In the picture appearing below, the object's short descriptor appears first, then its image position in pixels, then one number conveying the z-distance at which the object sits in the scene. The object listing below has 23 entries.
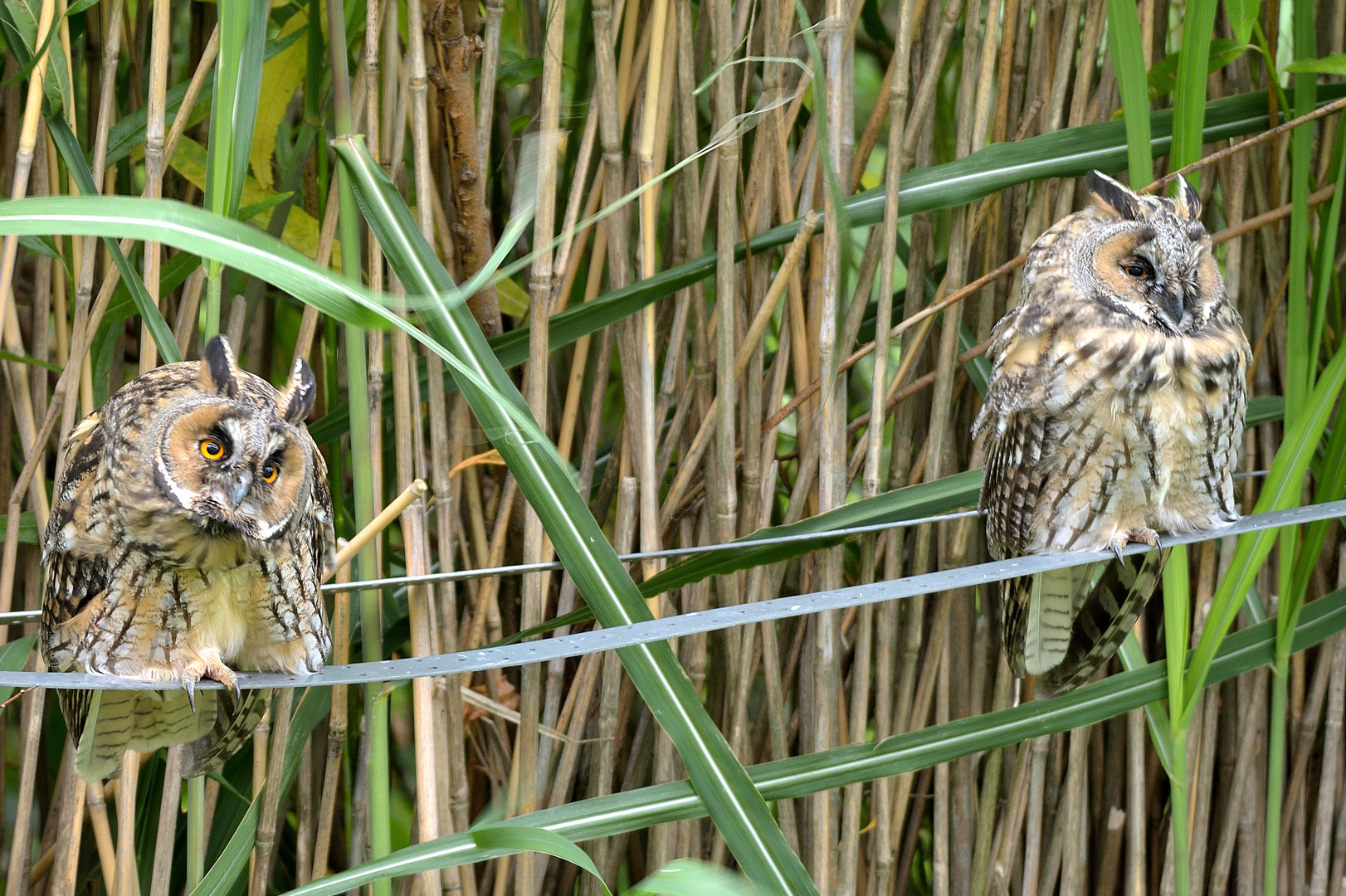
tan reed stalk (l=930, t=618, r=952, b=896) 5.05
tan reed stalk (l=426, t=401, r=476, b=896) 4.92
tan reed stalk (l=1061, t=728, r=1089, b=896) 5.03
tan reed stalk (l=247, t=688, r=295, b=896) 4.90
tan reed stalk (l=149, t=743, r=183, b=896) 4.92
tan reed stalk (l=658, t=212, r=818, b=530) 4.95
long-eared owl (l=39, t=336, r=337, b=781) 4.84
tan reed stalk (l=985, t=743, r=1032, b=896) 5.05
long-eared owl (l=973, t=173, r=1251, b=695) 4.94
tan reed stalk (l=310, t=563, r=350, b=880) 4.93
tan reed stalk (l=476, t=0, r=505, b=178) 4.91
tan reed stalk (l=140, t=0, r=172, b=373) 4.84
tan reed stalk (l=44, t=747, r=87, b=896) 4.94
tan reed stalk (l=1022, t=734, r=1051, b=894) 5.04
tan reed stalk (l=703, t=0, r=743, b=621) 4.92
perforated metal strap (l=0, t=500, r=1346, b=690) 4.70
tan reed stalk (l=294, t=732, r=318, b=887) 4.98
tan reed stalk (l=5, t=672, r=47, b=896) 4.95
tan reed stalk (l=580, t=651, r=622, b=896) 4.99
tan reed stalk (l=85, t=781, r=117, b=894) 4.96
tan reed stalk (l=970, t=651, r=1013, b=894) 5.05
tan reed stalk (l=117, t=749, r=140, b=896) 4.91
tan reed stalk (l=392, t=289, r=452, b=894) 4.90
